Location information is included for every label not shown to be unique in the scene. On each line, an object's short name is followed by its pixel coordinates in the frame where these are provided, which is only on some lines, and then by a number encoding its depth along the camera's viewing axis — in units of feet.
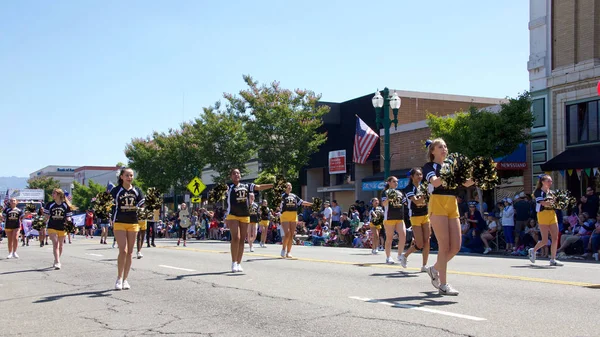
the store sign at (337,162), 137.08
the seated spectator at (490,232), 73.76
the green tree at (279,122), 128.67
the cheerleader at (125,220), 36.65
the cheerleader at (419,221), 41.45
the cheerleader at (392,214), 46.29
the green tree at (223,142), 144.25
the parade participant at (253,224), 70.39
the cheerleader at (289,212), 56.24
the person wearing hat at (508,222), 71.46
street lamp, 83.30
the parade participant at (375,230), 60.16
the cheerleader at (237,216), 43.34
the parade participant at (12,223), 66.85
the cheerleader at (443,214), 29.04
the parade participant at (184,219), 90.63
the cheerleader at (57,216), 51.62
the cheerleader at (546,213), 46.62
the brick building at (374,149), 118.52
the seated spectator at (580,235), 64.64
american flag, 106.83
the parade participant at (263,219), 70.85
